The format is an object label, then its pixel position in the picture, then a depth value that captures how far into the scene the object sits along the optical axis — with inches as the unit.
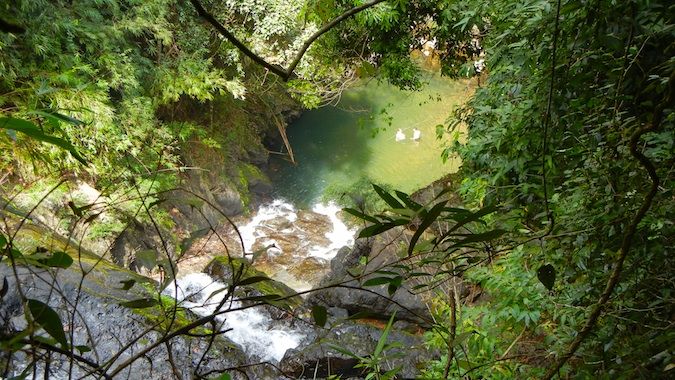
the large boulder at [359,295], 252.6
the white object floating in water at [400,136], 456.4
